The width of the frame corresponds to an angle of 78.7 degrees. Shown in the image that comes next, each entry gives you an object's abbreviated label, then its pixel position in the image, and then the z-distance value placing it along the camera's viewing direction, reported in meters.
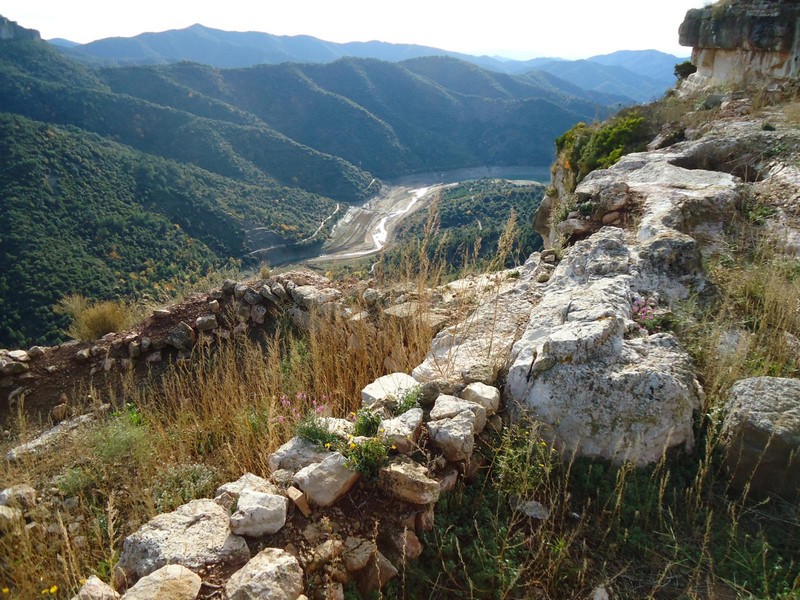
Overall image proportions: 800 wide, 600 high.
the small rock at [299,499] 2.36
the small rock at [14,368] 6.76
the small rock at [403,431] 2.62
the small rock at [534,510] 2.48
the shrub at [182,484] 2.88
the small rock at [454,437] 2.60
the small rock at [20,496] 3.13
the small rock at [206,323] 7.31
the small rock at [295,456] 2.69
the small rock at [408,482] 2.37
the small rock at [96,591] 1.99
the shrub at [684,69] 16.48
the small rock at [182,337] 7.09
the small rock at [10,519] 2.79
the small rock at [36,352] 7.18
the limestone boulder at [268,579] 1.91
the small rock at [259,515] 2.22
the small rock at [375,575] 2.18
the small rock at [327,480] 2.39
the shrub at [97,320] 8.08
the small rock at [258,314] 7.34
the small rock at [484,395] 2.99
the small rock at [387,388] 3.12
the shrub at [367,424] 2.77
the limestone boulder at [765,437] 2.45
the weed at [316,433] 2.76
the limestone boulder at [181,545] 2.15
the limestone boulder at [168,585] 1.91
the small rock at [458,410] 2.80
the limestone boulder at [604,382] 2.74
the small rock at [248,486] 2.50
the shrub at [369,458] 2.47
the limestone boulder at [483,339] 3.37
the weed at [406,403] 2.98
